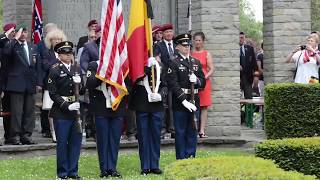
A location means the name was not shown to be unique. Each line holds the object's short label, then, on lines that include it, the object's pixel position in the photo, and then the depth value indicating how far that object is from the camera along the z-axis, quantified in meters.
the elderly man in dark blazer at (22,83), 13.46
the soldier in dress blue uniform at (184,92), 12.08
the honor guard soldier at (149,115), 11.76
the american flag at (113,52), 11.48
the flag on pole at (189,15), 15.03
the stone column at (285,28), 15.38
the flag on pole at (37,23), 17.68
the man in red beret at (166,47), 13.78
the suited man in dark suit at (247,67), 18.80
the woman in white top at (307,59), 14.86
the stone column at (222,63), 15.29
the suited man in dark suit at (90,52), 12.86
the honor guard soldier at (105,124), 11.47
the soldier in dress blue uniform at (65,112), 11.13
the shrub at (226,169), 6.36
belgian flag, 11.84
